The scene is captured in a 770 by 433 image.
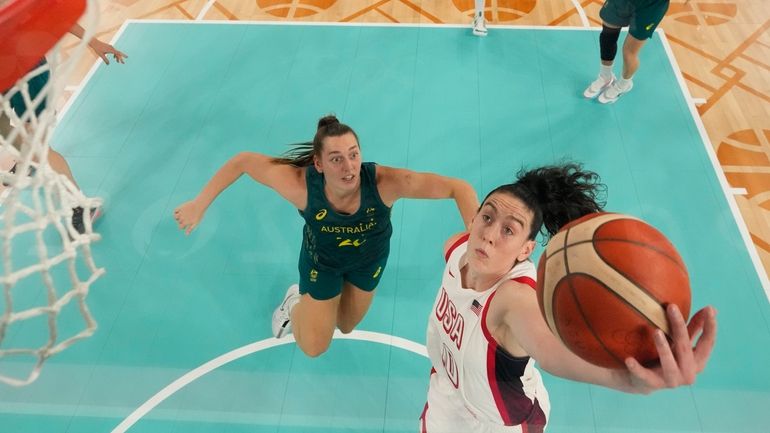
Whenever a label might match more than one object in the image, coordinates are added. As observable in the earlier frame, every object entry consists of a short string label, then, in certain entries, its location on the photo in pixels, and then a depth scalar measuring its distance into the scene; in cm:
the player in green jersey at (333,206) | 260
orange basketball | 136
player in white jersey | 179
